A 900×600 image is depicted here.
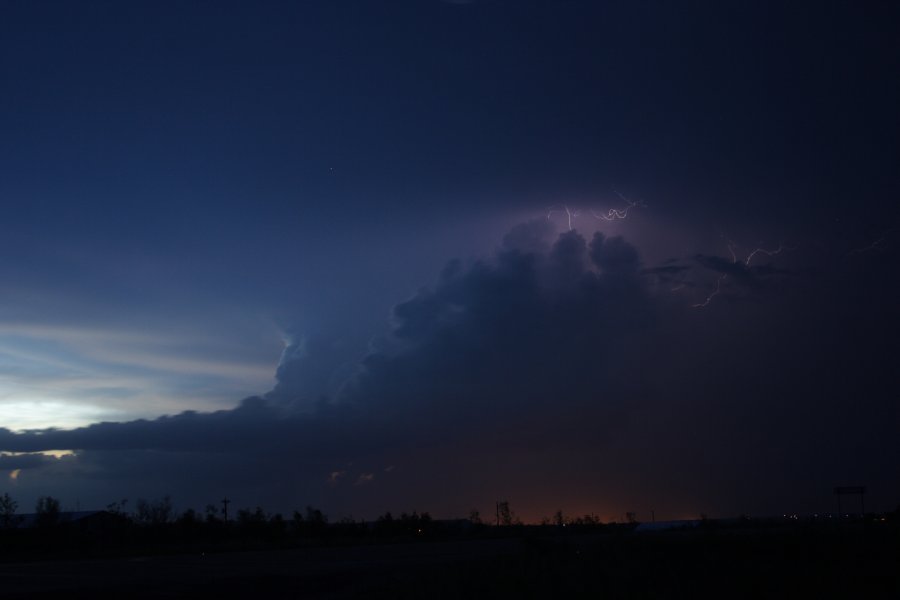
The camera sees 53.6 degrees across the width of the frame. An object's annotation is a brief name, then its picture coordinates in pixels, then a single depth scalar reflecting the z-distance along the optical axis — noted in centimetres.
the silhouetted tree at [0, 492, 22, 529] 9217
